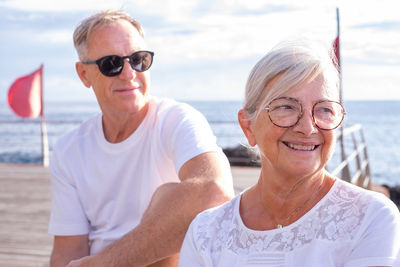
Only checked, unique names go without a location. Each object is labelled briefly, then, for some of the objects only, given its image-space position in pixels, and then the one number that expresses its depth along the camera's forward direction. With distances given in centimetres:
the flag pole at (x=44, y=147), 838
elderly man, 198
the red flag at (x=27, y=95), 888
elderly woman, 118
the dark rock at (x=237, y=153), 1301
